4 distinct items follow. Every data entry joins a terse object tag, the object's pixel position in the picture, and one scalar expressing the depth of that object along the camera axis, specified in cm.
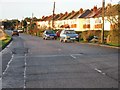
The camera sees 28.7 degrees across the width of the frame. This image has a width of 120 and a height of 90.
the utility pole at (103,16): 2411
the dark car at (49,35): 3787
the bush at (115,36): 2115
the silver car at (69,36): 2911
